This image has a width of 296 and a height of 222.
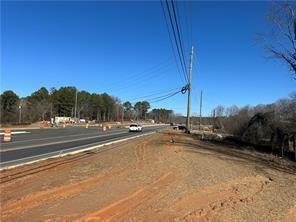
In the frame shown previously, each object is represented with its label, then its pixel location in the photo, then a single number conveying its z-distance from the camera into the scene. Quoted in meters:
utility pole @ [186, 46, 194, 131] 25.13
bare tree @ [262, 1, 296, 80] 12.84
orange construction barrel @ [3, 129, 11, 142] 16.34
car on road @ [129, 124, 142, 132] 38.50
